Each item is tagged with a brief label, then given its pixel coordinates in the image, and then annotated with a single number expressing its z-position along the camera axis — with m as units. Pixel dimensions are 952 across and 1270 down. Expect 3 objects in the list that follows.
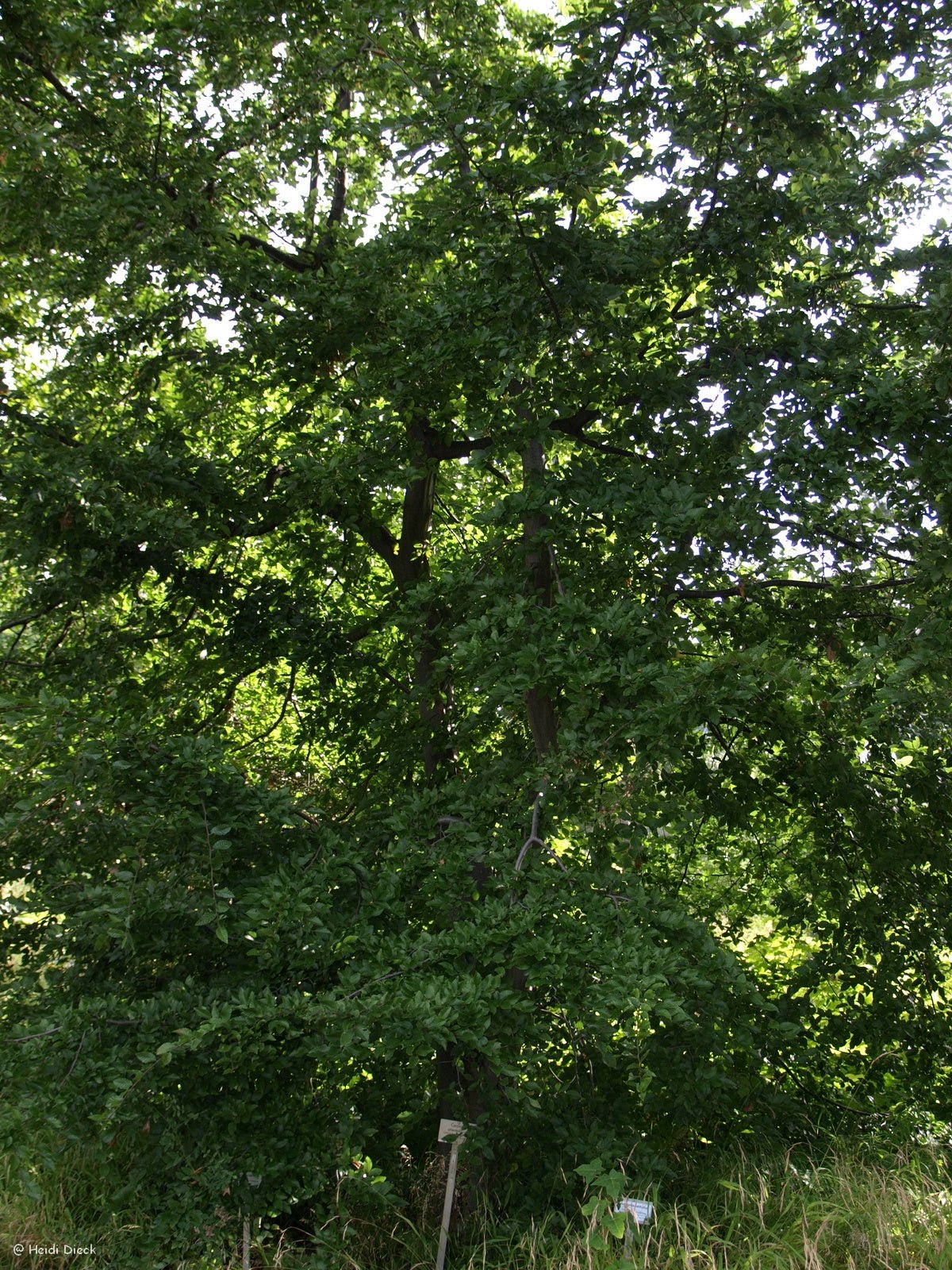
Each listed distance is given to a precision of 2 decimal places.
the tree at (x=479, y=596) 3.67
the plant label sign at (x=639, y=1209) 3.06
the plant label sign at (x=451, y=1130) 3.94
